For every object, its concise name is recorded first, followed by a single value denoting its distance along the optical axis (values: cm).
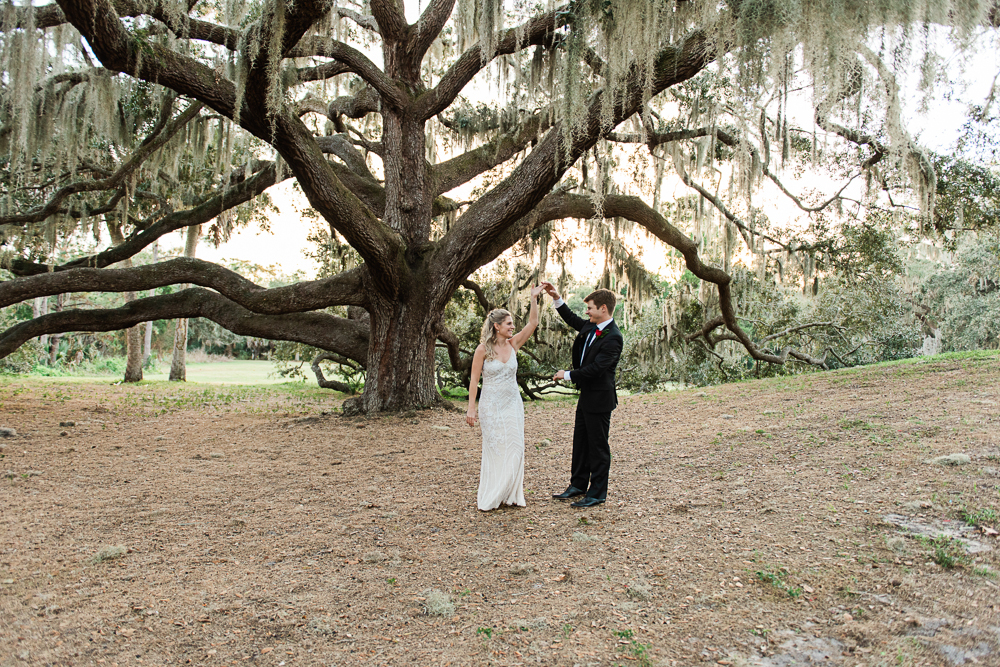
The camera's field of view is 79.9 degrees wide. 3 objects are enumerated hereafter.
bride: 411
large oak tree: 512
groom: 408
